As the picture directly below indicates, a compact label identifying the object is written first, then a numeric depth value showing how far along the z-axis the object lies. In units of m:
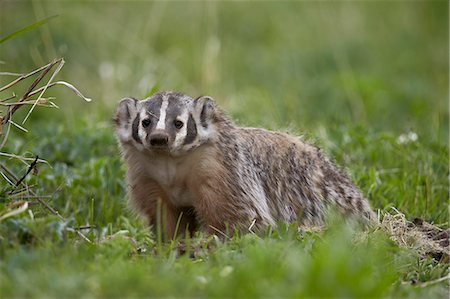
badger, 9.18
